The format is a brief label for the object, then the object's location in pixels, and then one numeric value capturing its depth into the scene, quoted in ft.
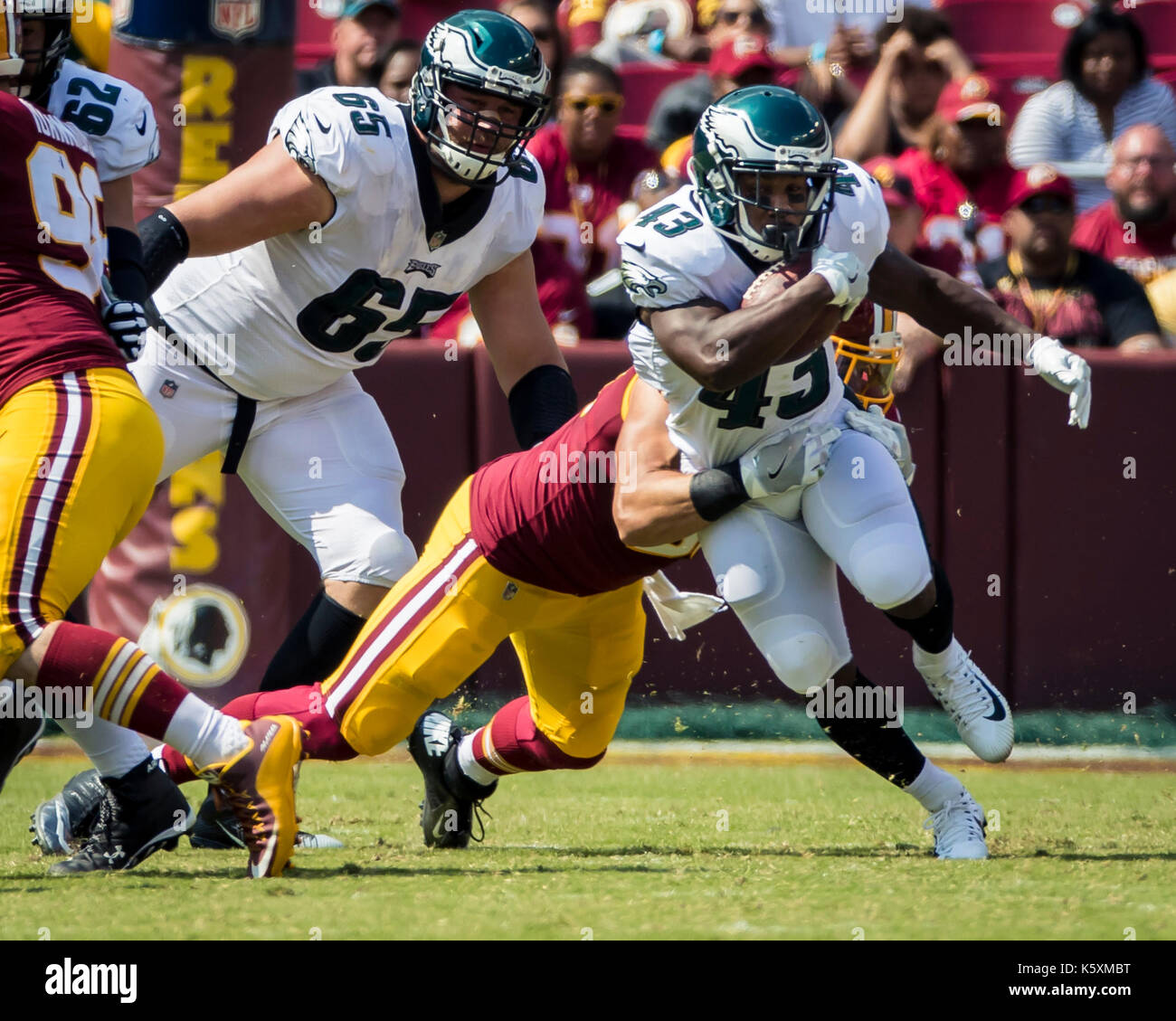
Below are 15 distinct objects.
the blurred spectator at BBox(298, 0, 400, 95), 49.39
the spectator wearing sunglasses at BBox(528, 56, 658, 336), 45.60
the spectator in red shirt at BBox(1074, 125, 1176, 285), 47.03
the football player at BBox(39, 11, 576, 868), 27.45
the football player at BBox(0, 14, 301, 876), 22.22
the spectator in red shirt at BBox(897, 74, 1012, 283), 47.03
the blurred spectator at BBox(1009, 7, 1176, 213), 51.49
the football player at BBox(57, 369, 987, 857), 25.89
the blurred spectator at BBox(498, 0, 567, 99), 49.16
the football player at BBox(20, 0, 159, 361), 24.14
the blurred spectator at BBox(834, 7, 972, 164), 49.96
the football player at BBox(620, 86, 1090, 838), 24.99
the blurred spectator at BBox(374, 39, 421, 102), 46.24
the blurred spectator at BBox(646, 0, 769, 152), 49.44
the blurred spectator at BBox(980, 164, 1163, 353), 43.11
